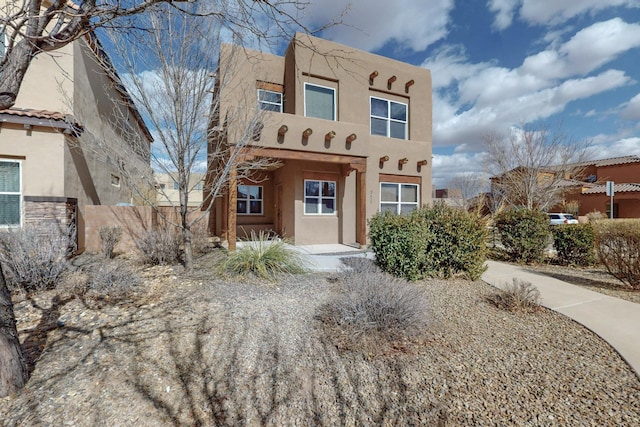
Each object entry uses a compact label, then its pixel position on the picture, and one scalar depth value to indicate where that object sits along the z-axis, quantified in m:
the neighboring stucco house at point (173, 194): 30.05
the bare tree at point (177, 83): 6.54
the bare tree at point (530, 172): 18.17
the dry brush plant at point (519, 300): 4.80
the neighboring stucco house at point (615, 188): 23.81
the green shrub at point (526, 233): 8.78
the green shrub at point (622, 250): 6.11
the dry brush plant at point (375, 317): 3.72
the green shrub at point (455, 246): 6.52
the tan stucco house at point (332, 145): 9.98
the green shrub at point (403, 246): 6.25
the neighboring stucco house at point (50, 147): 8.10
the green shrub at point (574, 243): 8.53
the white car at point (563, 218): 20.83
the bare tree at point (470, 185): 24.67
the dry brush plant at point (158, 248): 7.63
